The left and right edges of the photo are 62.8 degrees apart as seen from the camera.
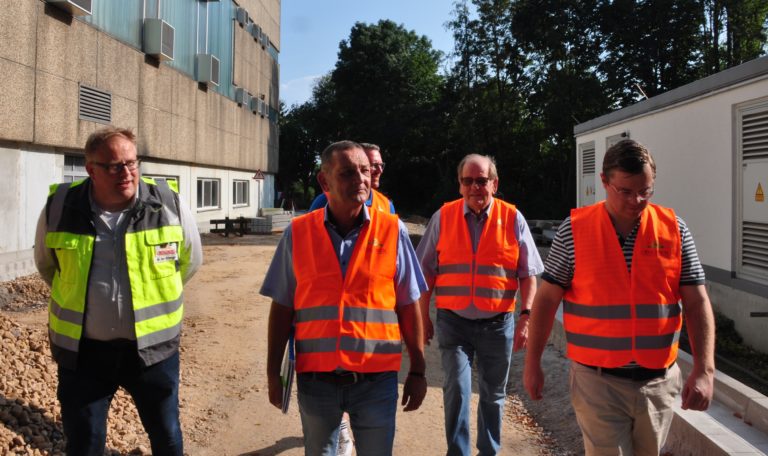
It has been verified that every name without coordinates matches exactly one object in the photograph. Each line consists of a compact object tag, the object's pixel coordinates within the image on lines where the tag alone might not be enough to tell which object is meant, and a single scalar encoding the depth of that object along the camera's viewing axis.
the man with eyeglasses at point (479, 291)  4.25
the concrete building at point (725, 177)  7.74
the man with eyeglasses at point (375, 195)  4.68
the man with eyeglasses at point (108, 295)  3.10
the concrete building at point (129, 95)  11.08
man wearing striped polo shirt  2.93
